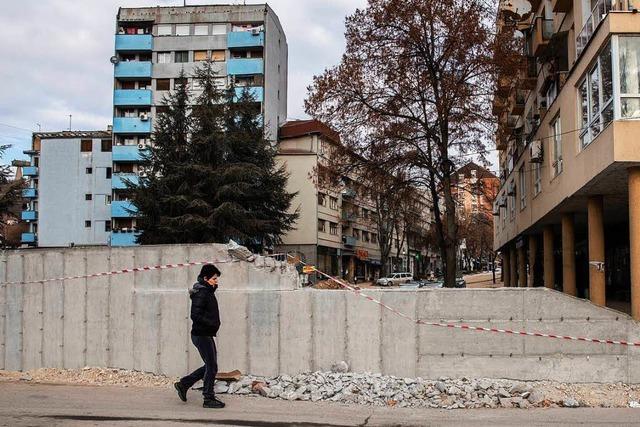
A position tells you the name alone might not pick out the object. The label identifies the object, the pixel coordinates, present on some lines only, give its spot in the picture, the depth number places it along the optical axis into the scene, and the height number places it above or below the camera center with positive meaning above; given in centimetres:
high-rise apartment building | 6197 +2003
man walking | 881 -96
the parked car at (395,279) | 6367 -216
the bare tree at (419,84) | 2389 +677
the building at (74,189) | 6569 +728
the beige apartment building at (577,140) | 1383 +349
